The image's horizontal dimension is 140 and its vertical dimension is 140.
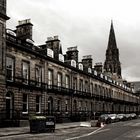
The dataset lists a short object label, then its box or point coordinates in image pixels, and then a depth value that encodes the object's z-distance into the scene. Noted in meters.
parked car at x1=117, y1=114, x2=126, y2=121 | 54.53
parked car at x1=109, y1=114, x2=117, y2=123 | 48.54
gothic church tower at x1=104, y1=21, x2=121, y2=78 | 123.54
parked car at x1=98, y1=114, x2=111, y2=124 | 43.94
